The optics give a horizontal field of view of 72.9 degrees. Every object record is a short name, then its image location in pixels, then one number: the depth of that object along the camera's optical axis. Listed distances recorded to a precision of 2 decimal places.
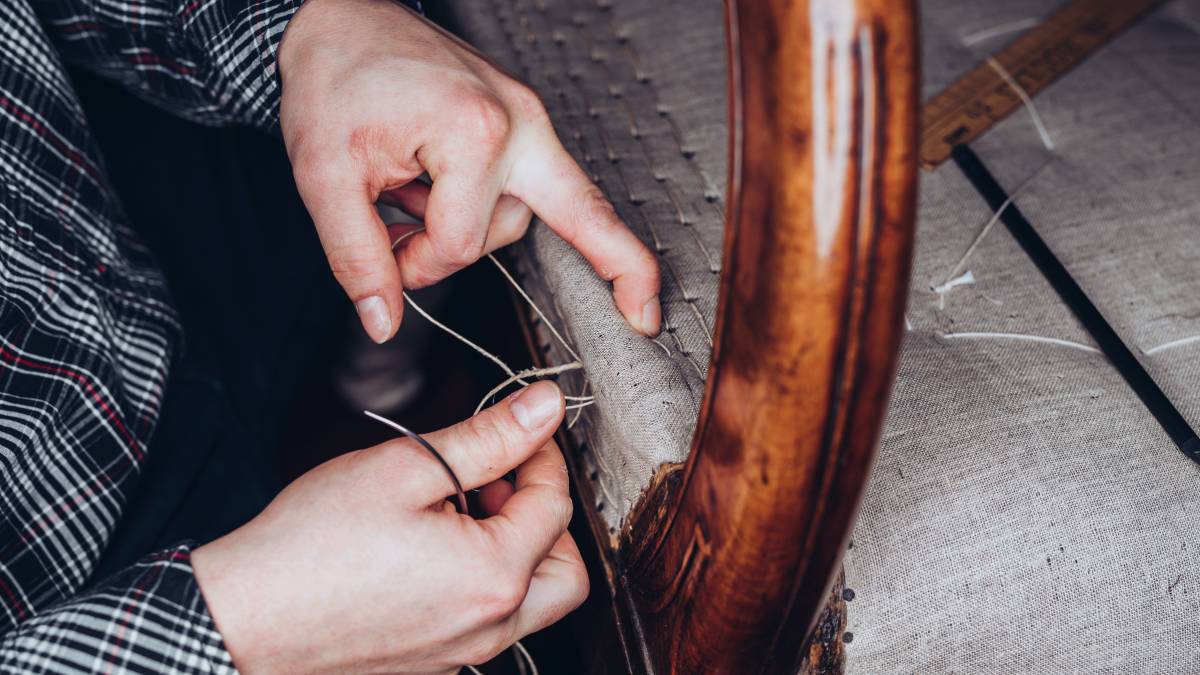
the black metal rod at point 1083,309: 0.49
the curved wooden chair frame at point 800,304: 0.26
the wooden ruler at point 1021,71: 0.66
